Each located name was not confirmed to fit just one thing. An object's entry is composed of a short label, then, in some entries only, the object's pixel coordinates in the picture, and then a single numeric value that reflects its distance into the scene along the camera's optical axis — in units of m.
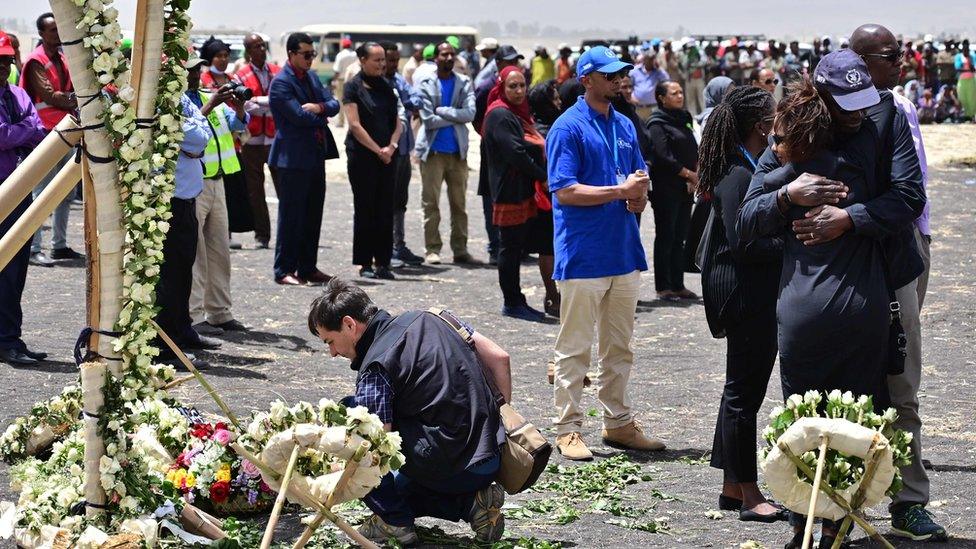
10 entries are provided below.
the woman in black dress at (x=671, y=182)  11.20
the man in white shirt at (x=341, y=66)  29.28
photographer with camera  9.45
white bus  49.19
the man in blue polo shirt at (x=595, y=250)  7.02
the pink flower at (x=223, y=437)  5.96
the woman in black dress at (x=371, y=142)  12.05
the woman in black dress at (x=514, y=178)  10.55
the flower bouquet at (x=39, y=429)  6.40
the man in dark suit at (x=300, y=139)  11.53
